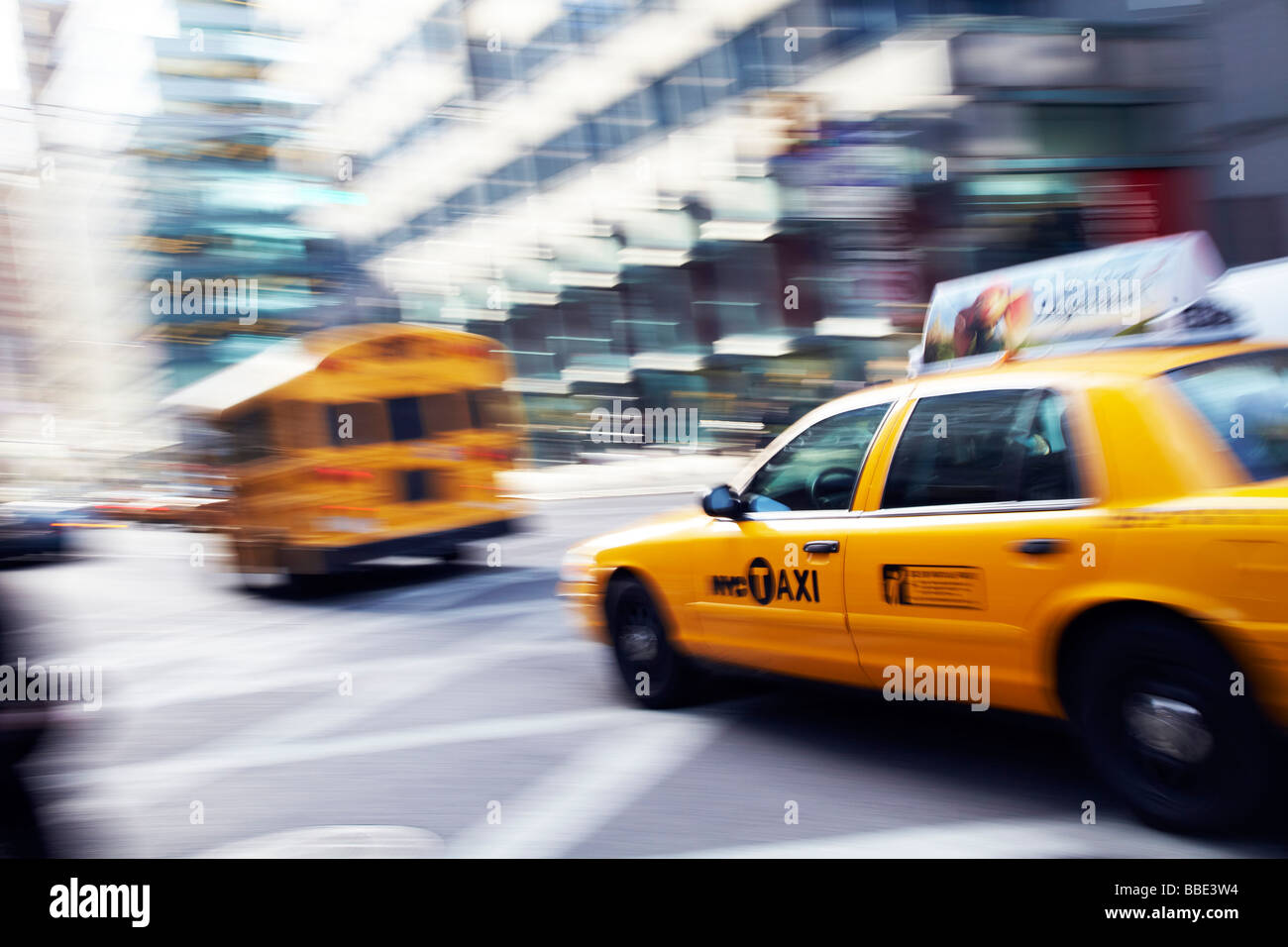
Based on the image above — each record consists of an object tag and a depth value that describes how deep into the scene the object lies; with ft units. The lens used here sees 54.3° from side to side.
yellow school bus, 39.04
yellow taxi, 12.10
